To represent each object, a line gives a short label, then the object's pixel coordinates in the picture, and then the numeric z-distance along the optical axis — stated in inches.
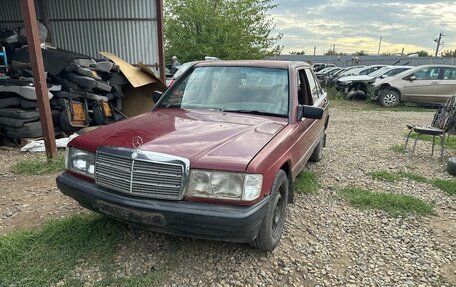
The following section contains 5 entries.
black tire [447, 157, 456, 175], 202.5
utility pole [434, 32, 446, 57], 1886.3
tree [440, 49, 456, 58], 2054.4
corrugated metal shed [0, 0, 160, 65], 341.1
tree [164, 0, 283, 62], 669.9
